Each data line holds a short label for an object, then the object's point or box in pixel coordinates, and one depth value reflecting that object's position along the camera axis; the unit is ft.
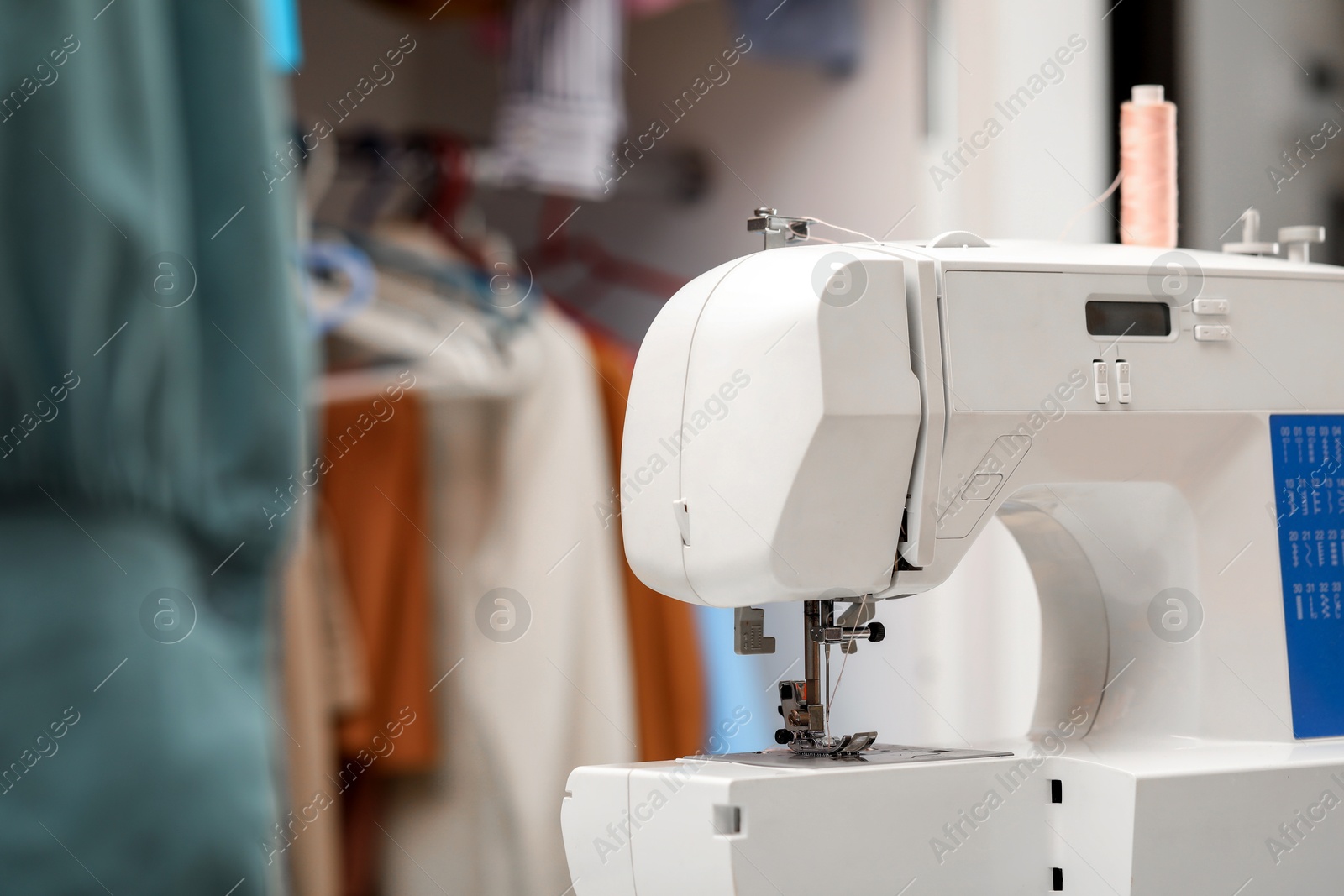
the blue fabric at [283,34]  5.32
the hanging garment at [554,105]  5.90
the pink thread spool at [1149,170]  5.02
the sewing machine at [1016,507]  4.36
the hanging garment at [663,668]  5.94
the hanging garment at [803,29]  6.27
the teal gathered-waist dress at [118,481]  4.65
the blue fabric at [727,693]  6.07
